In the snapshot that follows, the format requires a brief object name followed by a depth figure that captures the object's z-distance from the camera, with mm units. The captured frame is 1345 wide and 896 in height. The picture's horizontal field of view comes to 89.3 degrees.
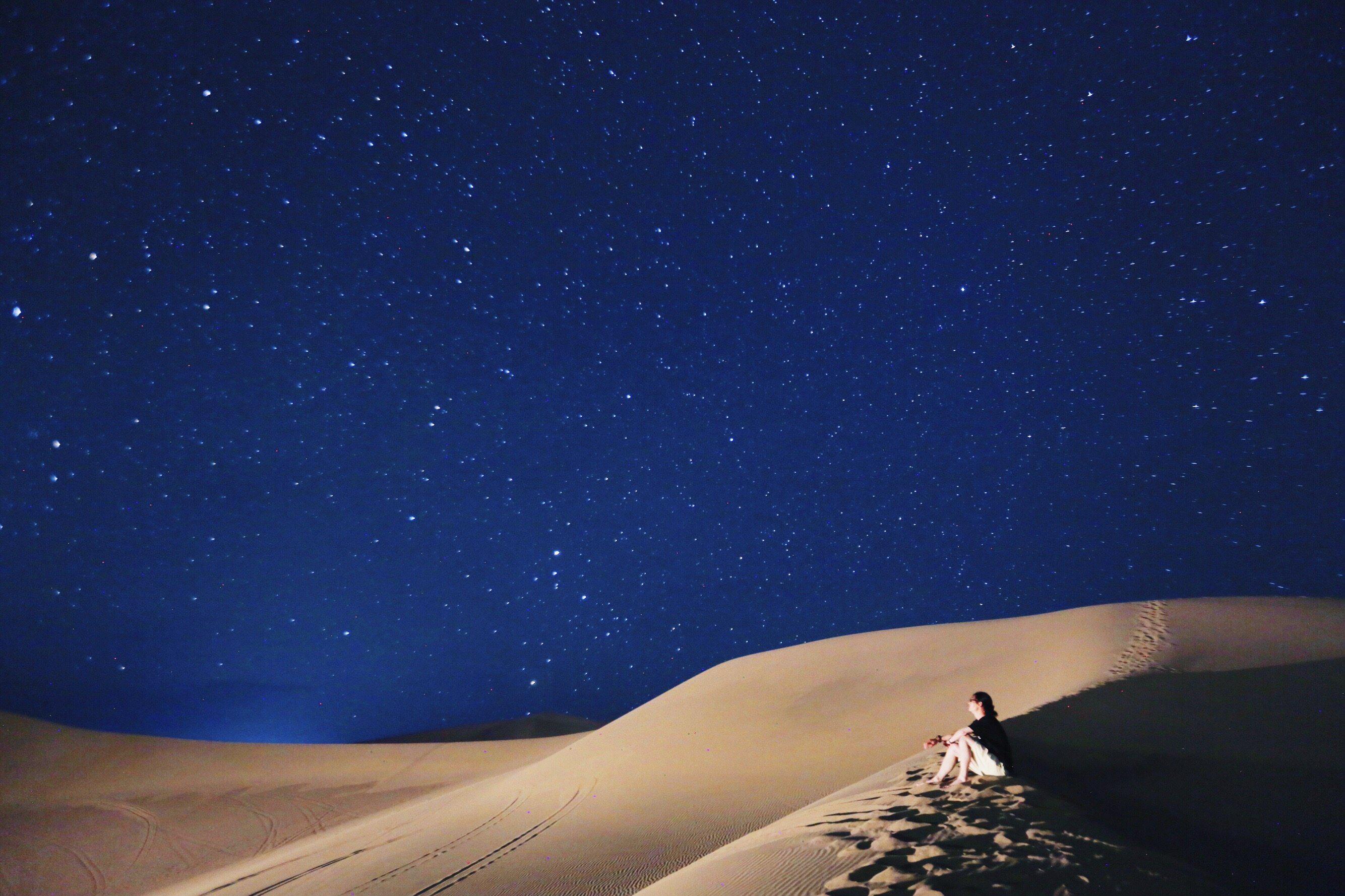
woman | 5316
